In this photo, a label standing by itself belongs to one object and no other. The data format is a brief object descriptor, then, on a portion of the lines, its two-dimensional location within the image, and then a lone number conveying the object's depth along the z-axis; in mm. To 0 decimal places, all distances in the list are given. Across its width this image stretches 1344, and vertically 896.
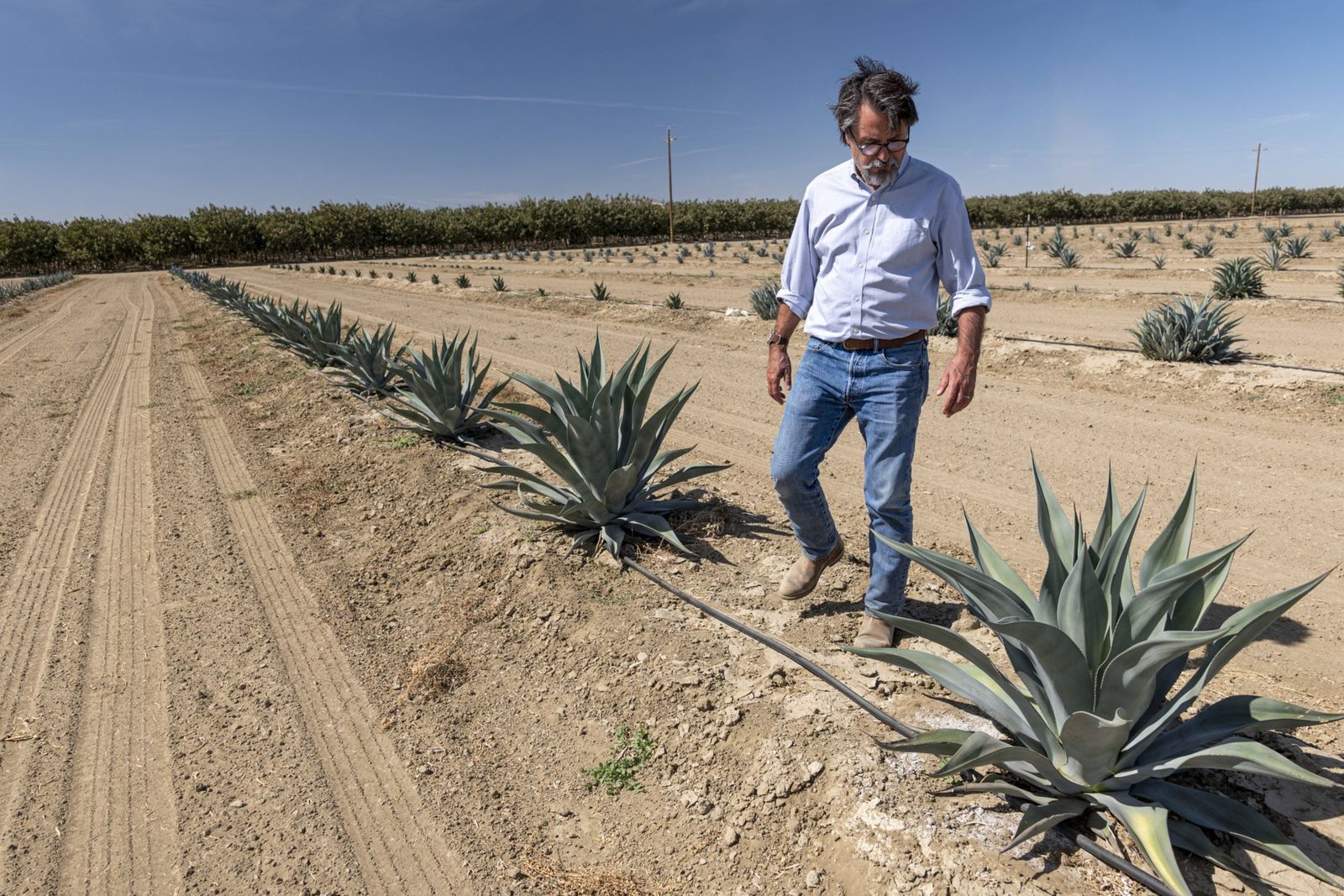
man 2512
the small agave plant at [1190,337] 7852
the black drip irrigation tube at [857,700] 1819
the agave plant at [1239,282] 12680
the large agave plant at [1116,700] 1760
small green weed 2623
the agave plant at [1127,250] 23375
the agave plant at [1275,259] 16797
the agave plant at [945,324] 10198
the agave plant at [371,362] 7777
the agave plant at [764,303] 12742
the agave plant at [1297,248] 19262
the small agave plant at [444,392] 5918
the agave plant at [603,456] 3881
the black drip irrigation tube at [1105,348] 7120
